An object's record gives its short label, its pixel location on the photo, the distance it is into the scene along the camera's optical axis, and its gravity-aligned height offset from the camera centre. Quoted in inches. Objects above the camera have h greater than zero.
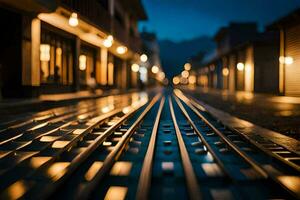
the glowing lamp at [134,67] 1765.5 +112.8
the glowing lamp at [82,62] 1047.6 +80.7
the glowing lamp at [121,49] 1178.0 +137.7
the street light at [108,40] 936.6 +131.6
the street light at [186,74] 4827.3 +218.9
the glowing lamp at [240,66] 1468.6 +101.9
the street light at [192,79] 4270.9 +126.3
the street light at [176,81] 6550.2 +163.1
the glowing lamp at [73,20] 656.9 +131.0
